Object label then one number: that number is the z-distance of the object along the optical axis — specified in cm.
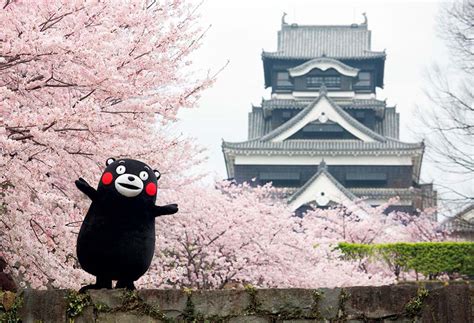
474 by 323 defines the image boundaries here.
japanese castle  6543
